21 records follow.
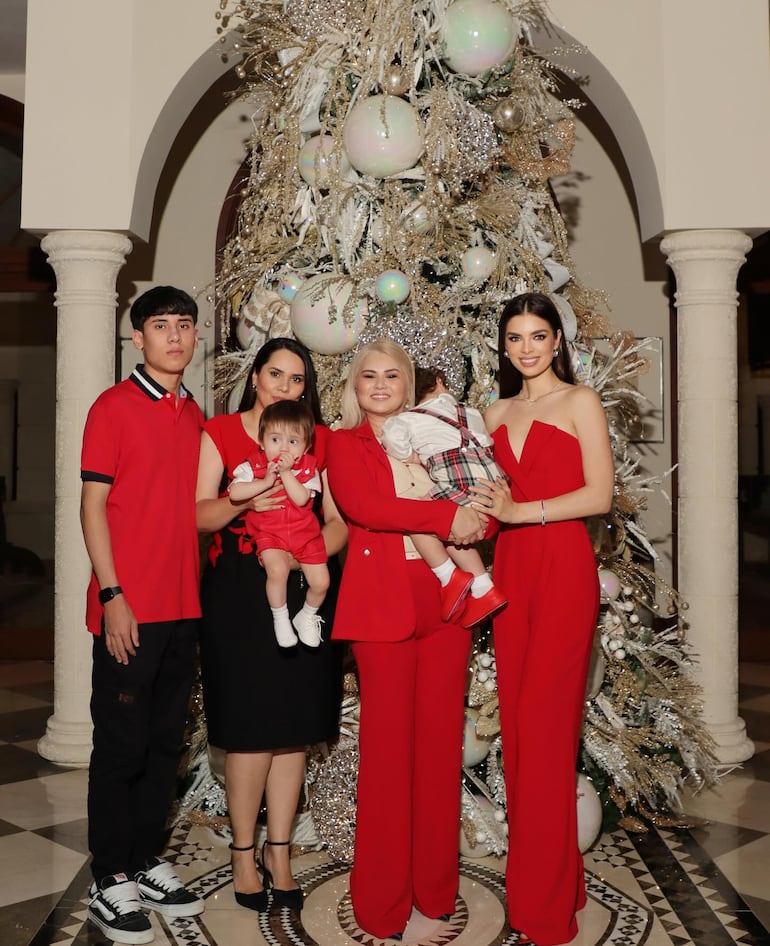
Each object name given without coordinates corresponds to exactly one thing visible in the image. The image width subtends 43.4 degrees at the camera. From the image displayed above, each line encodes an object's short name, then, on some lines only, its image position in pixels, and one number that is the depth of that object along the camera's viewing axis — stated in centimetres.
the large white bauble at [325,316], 341
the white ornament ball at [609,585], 358
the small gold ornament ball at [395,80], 346
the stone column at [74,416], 456
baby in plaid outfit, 269
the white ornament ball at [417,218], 352
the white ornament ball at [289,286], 359
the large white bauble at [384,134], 333
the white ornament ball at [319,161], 351
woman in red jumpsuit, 274
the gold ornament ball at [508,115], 357
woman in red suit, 274
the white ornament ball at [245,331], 379
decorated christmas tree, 342
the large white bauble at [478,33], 339
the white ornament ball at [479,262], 350
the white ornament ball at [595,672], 349
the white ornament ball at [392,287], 335
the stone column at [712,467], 455
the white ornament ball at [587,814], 341
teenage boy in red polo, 282
